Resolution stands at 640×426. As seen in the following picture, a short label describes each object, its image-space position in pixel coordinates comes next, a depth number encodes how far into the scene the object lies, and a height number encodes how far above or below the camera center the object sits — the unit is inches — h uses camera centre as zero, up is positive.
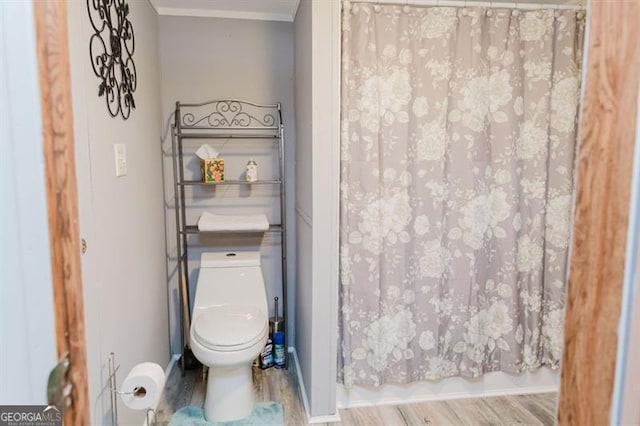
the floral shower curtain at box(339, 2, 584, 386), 83.4 -3.0
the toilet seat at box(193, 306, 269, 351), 81.8 -33.2
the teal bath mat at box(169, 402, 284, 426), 85.2 -52.4
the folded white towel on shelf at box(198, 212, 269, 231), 99.0 -12.9
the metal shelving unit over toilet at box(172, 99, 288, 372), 101.9 +9.3
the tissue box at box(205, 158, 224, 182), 100.1 +0.2
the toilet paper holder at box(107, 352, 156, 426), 62.7 -33.7
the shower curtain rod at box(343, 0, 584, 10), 82.4 +34.4
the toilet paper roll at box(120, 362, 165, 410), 62.1 -33.4
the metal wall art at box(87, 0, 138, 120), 62.2 +19.4
